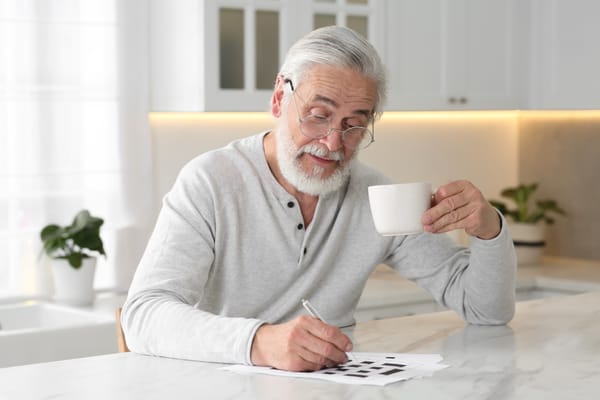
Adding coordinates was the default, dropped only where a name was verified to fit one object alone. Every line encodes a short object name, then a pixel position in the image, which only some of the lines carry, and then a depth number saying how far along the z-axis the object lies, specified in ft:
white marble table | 4.81
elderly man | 6.45
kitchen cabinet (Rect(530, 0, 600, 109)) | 13.14
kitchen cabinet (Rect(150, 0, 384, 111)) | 11.19
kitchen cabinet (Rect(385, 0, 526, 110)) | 12.80
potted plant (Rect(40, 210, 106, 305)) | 10.89
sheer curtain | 10.98
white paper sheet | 5.05
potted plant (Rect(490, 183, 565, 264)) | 14.05
